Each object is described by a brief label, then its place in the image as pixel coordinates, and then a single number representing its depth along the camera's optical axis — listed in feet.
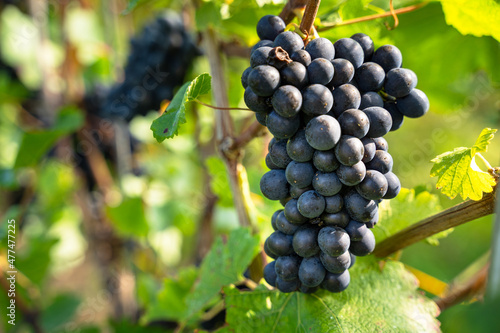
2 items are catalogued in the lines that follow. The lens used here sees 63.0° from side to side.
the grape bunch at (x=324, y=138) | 1.69
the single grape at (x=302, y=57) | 1.74
